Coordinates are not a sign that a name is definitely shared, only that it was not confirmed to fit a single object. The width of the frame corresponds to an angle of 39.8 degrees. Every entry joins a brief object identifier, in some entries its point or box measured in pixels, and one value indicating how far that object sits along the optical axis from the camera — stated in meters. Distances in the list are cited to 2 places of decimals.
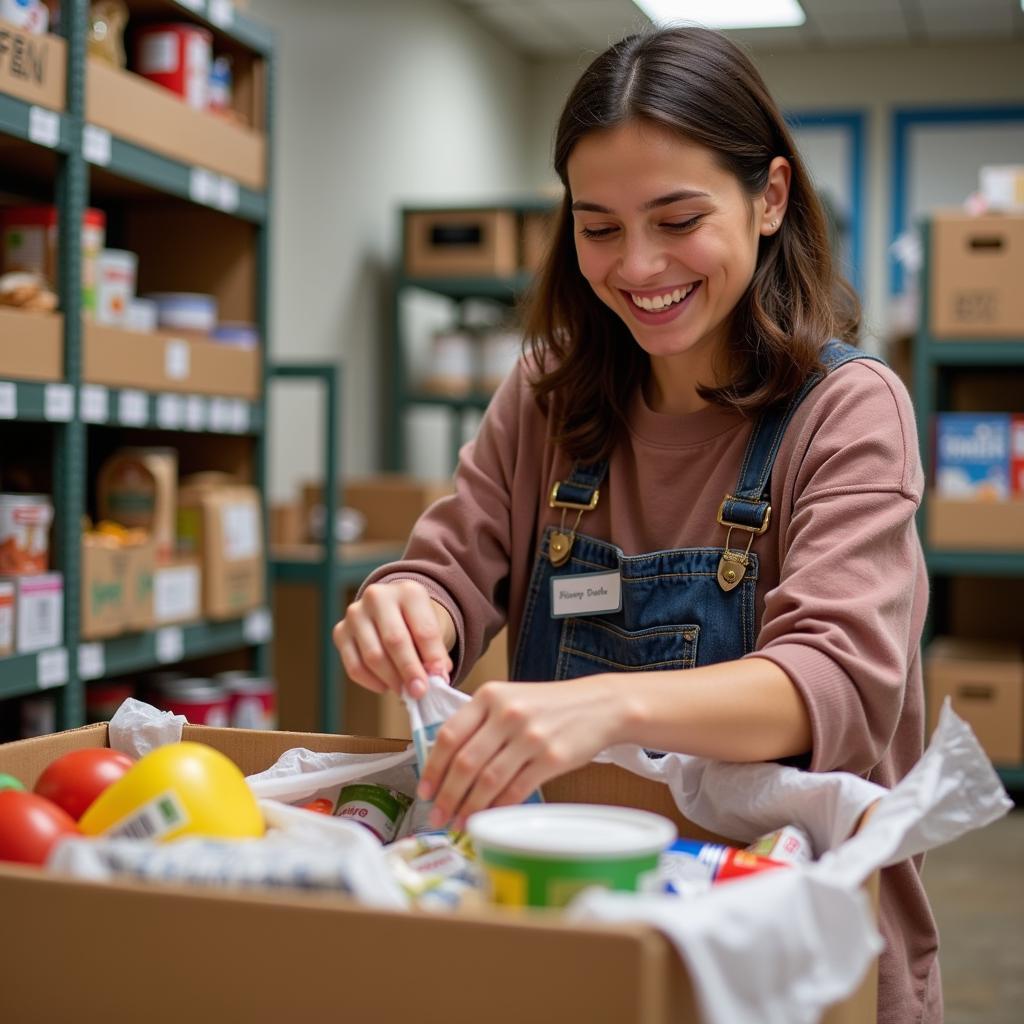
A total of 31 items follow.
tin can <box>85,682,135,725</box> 3.06
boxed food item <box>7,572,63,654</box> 2.59
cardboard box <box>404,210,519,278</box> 5.72
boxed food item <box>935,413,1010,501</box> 4.42
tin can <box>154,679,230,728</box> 3.17
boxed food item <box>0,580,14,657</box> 2.54
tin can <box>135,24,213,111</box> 3.10
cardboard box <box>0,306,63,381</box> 2.53
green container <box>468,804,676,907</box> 0.76
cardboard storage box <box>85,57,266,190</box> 2.79
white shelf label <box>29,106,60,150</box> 2.58
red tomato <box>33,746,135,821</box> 1.02
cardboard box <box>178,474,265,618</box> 3.24
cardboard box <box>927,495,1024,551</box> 4.38
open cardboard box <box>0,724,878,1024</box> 0.67
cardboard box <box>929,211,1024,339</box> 4.34
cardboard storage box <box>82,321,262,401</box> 2.83
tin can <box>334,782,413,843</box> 1.12
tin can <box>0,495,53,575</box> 2.61
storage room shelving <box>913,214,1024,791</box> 4.38
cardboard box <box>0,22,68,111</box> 2.50
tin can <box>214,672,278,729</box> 3.32
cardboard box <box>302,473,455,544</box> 4.45
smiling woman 1.07
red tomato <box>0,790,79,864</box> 0.91
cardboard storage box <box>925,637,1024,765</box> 4.36
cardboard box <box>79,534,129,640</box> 2.78
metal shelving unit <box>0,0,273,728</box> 2.60
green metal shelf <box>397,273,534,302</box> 5.70
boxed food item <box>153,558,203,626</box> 3.05
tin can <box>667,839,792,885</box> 0.97
